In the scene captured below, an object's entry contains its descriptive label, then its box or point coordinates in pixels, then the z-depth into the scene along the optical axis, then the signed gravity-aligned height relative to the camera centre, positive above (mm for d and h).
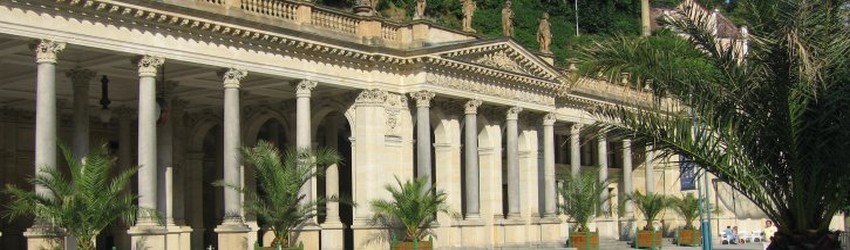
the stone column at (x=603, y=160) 42344 +1488
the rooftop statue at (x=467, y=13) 34406 +6057
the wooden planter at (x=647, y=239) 39375 -1559
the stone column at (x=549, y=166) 37844 +1169
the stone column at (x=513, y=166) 35250 +1094
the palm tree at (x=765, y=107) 13156 +1152
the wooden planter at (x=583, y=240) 35031 -1385
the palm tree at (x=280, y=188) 23781 +340
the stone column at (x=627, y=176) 44656 +867
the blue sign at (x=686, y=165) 14391 +445
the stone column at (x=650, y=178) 46328 +820
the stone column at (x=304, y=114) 28156 +2345
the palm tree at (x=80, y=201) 19094 +106
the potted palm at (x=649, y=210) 39469 -506
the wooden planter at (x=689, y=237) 42875 -1641
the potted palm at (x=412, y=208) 28812 -200
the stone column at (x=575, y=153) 38847 +1690
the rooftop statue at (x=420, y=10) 32031 +5771
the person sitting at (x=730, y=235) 47188 -1757
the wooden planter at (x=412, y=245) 28852 -1205
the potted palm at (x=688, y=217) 42938 -859
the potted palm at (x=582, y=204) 35156 -205
